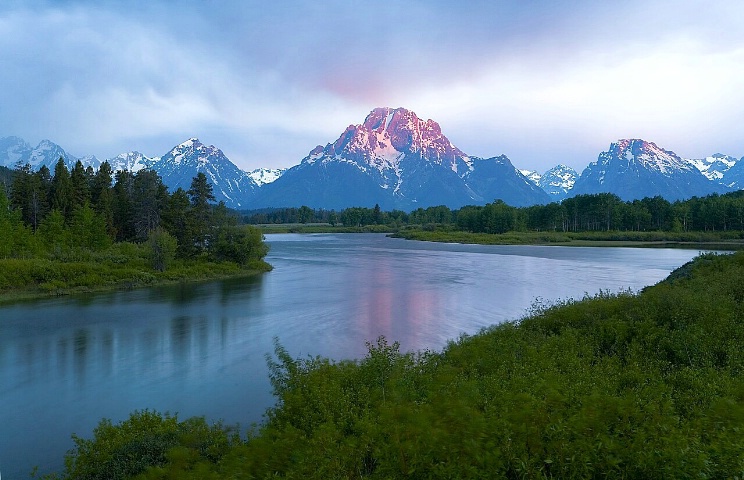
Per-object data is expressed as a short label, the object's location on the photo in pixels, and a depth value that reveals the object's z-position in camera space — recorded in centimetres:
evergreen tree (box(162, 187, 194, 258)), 6449
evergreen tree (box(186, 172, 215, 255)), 6512
